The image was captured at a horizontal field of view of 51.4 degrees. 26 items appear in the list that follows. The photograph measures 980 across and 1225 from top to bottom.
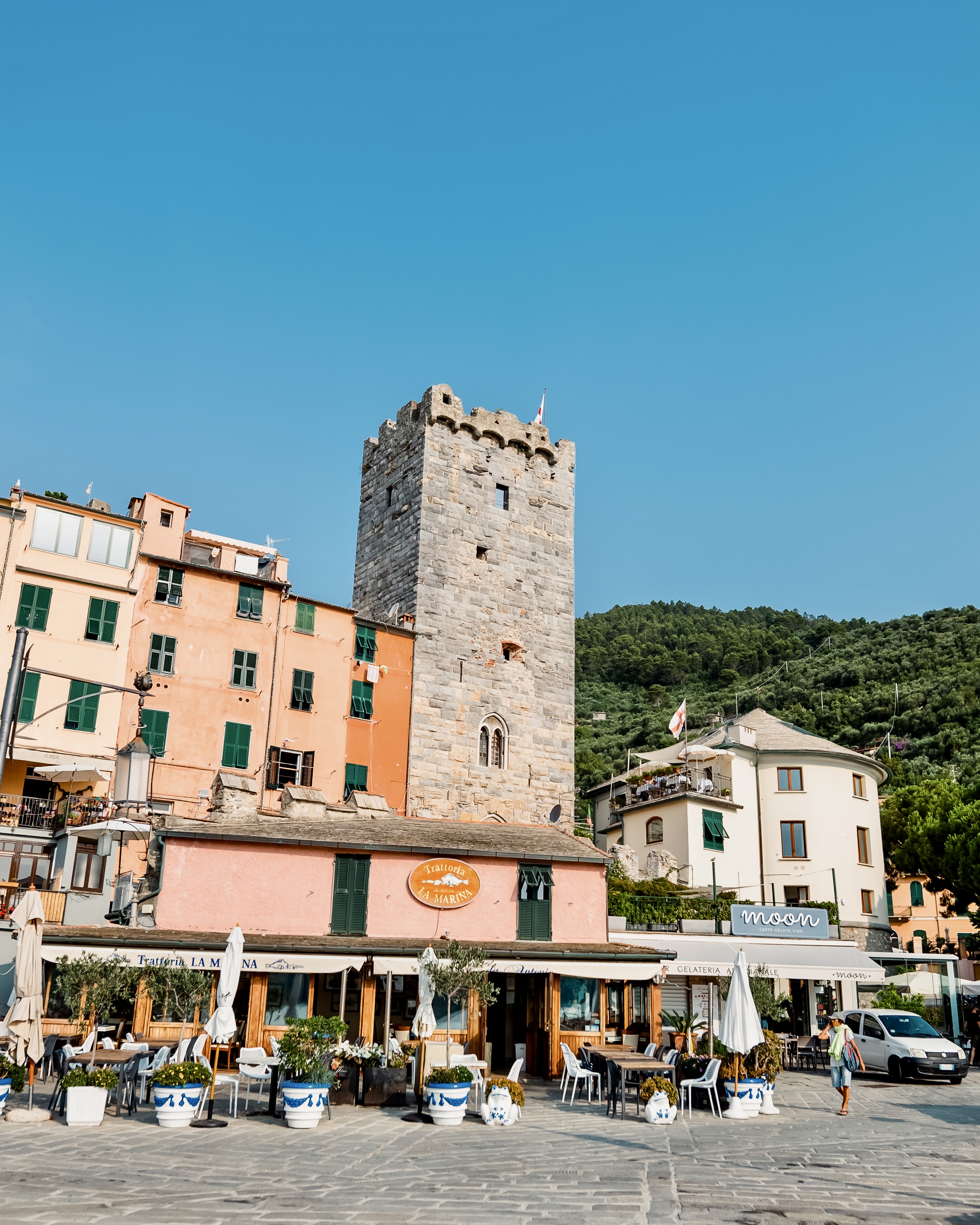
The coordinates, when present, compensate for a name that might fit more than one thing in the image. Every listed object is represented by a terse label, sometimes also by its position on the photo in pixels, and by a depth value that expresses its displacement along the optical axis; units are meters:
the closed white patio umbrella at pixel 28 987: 14.92
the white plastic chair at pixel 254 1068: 16.64
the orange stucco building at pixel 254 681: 30.00
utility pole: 13.46
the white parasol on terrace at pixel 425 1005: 16.88
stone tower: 34.41
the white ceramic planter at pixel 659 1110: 15.82
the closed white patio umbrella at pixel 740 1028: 16.44
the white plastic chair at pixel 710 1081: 17.03
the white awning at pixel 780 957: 24.39
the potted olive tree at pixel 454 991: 15.29
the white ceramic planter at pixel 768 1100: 16.98
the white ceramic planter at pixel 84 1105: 13.98
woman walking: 17.41
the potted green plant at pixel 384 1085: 17.08
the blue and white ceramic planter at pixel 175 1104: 14.23
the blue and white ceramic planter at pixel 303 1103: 14.52
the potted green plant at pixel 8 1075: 14.32
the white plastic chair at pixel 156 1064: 16.88
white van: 22.53
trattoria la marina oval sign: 22.48
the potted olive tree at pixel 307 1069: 14.56
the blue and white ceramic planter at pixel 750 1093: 16.72
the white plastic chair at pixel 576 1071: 18.03
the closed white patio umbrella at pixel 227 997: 15.50
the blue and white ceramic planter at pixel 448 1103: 15.26
